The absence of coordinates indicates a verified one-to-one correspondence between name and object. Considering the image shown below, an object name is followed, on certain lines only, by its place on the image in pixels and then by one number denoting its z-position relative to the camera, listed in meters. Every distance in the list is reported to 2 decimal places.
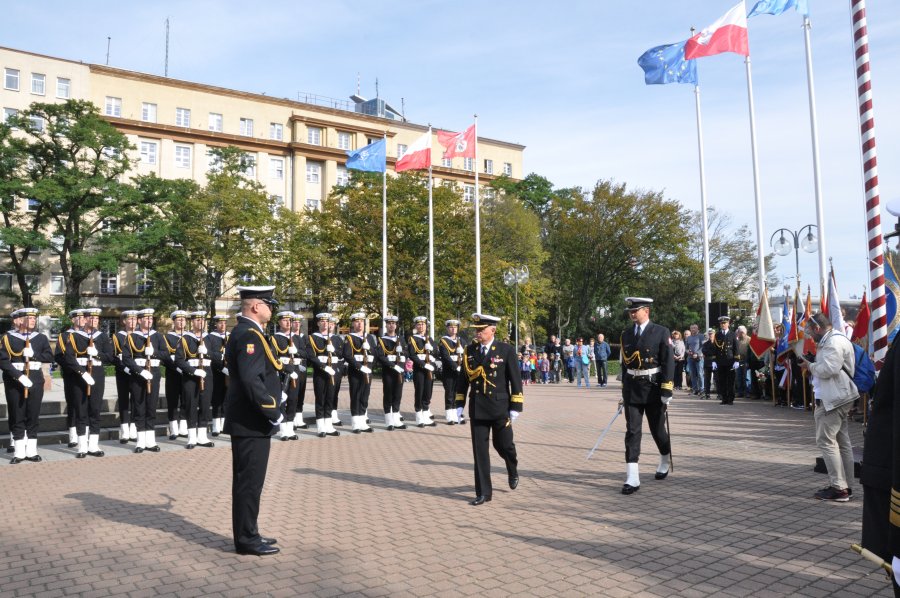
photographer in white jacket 7.50
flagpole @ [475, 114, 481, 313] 27.42
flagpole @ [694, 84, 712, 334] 25.62
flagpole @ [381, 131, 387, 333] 32.25
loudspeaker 21.53
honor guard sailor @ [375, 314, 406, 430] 14.85
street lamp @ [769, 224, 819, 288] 25.50
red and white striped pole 8.18
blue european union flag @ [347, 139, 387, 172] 29.75
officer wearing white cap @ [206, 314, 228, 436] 12.53
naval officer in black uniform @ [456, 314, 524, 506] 7.86
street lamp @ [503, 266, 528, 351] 44.47
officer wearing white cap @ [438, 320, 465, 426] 15.28
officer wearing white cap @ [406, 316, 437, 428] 15.14
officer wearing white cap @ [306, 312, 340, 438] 13.66
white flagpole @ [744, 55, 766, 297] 22.39
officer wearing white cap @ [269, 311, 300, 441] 12.42
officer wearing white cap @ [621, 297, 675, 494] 8.20
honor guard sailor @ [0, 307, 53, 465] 10.51
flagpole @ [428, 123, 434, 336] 29.95
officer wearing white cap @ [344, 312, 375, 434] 14.15
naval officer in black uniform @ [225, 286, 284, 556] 5.95
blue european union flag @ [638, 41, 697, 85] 22.73
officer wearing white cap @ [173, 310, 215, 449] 12.11
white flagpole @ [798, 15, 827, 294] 18.39
